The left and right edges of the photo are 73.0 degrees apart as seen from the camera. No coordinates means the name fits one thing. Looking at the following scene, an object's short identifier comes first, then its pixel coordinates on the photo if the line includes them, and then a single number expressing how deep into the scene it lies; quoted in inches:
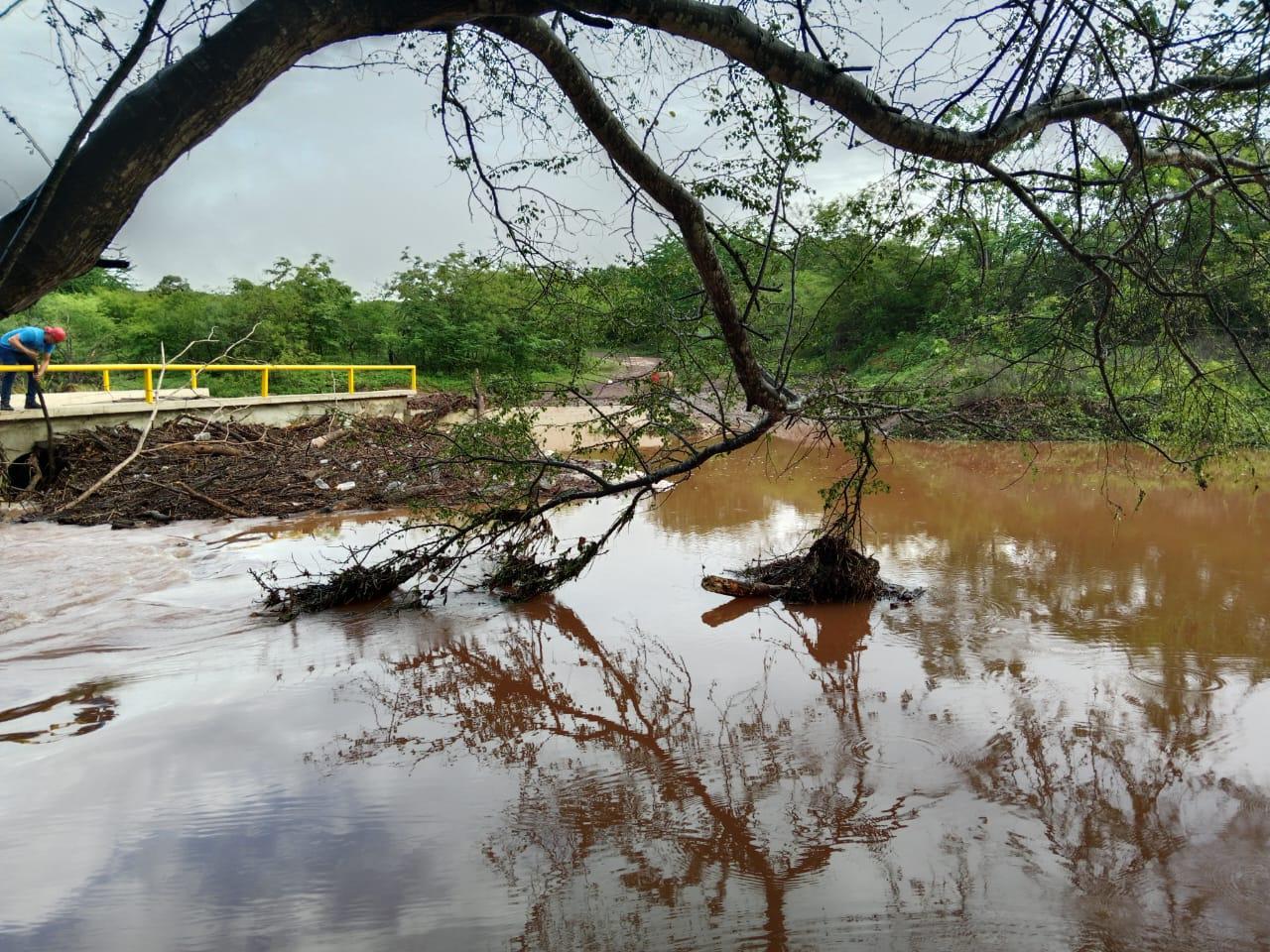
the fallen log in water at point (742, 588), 306.8
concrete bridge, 447.8
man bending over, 441.7
